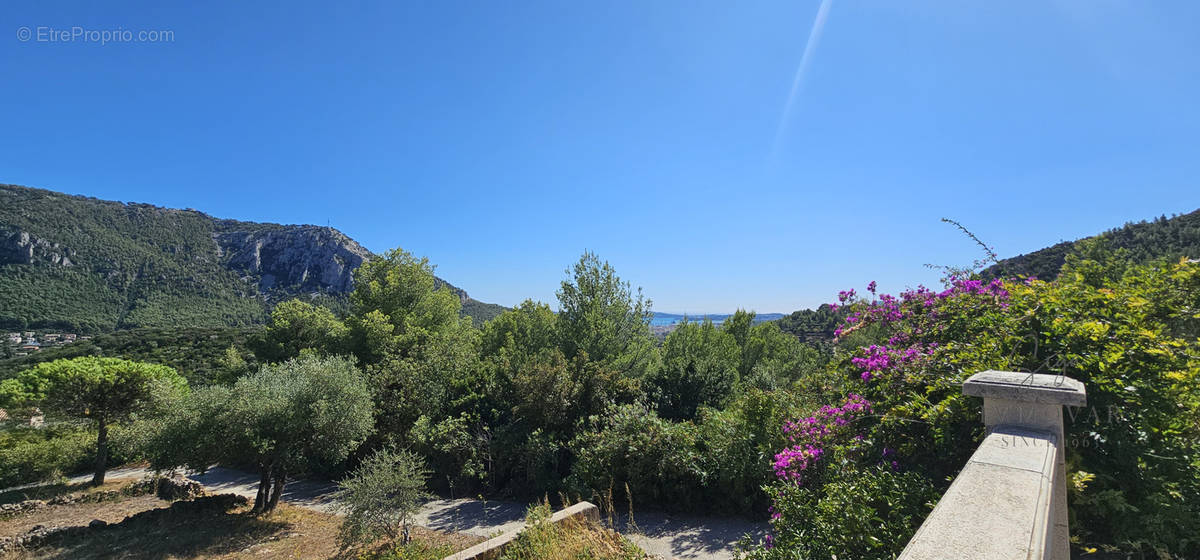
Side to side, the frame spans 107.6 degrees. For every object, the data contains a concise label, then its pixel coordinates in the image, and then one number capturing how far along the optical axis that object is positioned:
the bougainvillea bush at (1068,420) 2.37
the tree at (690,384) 11.46
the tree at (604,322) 12.75
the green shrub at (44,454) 14.33
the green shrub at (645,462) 7.31
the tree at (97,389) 12.09
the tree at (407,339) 11.05
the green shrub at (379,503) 6.30
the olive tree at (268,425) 8.12
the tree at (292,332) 19.53
